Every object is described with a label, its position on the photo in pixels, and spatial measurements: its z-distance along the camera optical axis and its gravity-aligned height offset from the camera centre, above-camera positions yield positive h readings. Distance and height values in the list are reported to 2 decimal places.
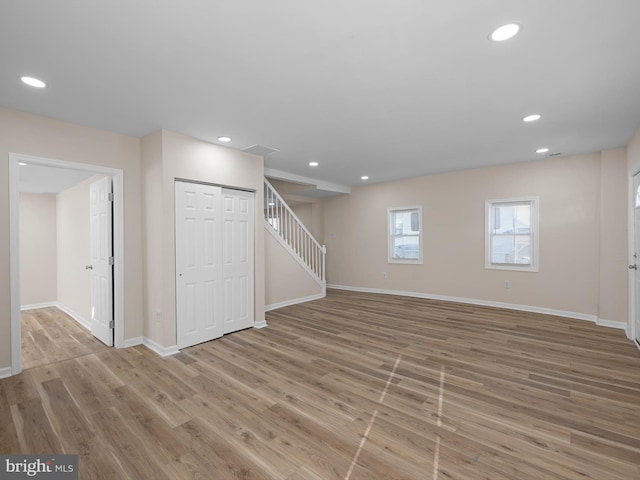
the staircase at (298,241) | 5.77 -0.08
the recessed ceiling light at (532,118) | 3.23 +1.33
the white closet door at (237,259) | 4.26 -0.33
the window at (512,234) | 5.32 +0.04
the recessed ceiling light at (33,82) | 2.37 +1.29
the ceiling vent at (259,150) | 4.18 +1.29
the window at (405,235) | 6.71 +0.04
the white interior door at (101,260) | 3.75 -0.30
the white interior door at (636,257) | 3.73 -0.29
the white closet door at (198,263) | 3.71 -0.34
